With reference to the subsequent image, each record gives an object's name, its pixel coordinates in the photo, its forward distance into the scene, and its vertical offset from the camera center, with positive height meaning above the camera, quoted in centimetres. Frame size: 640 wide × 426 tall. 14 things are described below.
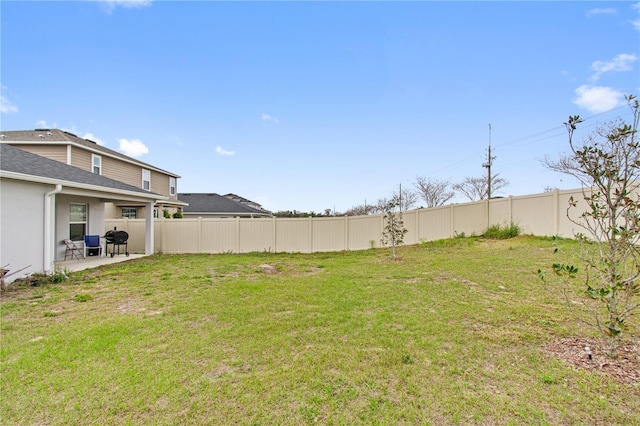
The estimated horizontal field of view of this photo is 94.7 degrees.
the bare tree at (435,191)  3012 +250
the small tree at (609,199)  260 +16
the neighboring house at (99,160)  1342 +277
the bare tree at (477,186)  2909 +298
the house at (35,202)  640 +27
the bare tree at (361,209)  2855 +56
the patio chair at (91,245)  1059 -115
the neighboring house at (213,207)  2406 +56
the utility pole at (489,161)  2464 +458
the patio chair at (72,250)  997 -128
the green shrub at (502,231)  1124 -62
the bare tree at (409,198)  3082 +179
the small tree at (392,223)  1054 -30
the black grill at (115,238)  1096 -93
